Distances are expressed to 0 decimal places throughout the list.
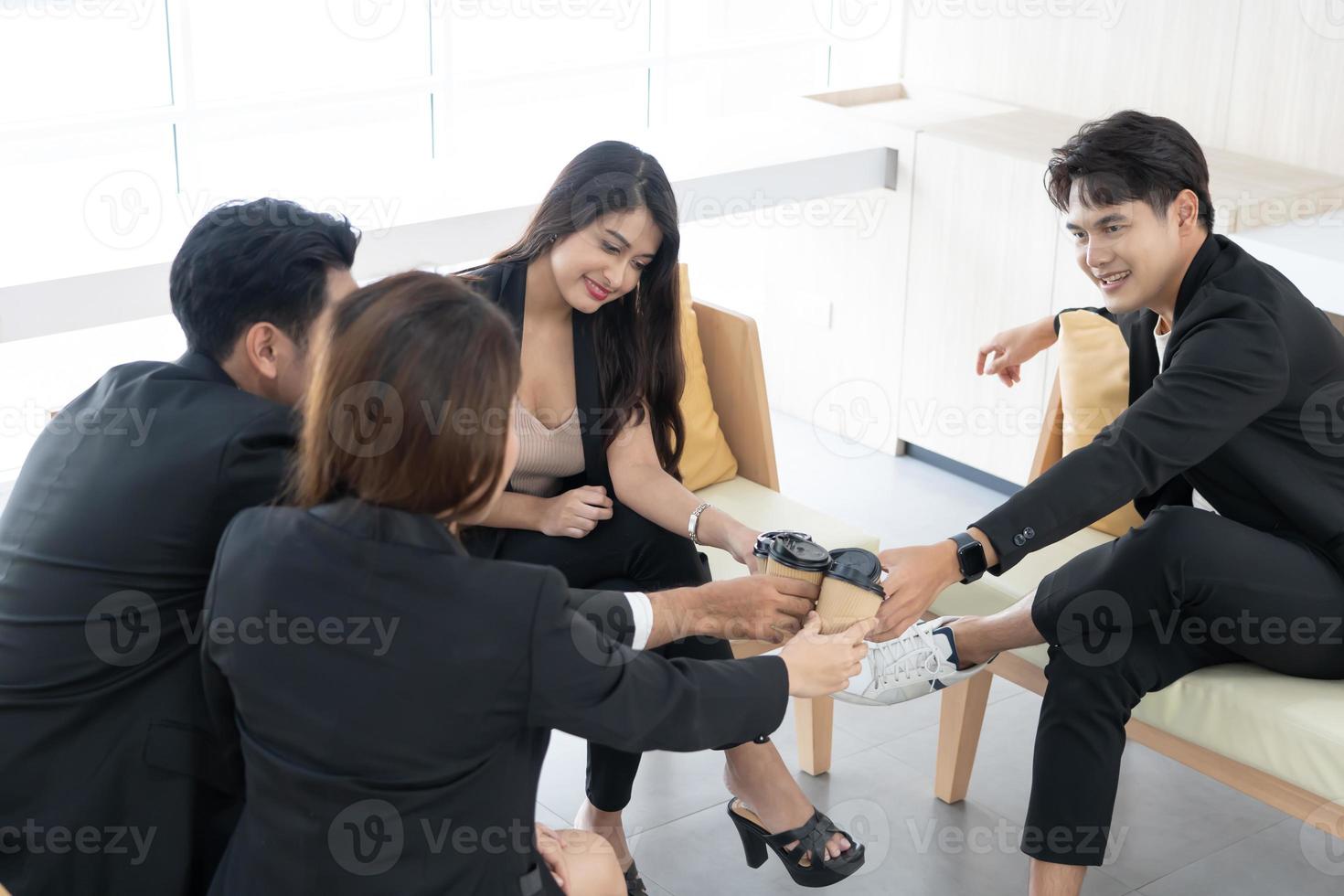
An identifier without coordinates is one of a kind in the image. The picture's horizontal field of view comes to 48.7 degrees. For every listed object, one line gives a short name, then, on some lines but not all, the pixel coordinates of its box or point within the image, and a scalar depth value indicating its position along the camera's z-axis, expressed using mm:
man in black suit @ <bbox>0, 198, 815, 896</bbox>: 1568
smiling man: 2145
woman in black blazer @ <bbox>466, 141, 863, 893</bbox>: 2322
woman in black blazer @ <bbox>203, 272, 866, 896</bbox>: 1361
